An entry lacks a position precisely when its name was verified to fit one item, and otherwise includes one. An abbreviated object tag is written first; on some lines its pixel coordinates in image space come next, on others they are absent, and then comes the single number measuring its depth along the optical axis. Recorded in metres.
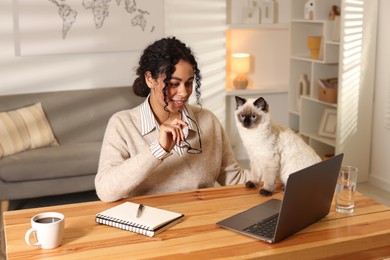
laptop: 1.46
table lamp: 4.97
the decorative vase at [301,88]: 5.04
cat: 1.87
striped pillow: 3.86
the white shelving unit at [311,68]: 4.62
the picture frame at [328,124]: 4.77
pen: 1.64
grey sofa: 3.74
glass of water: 1.74
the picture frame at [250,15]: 5.04
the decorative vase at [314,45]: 4.78
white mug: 1.43
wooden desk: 1.43
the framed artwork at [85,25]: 4.40
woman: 1.82
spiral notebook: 1.55
